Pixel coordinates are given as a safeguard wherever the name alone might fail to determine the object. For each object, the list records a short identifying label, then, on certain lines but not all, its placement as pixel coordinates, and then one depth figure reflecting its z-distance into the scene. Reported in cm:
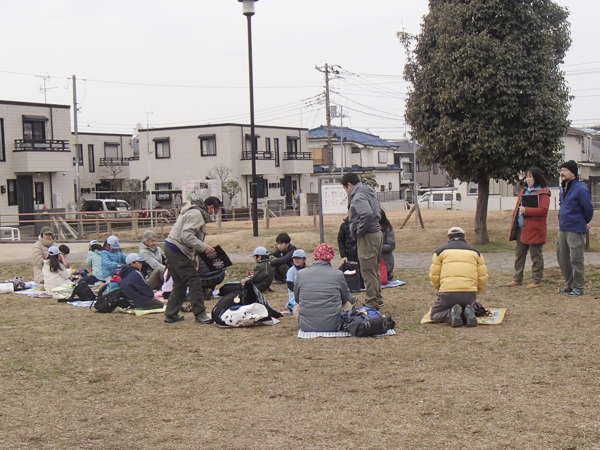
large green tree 1433
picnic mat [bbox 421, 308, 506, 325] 729
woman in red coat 936
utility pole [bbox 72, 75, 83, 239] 3459
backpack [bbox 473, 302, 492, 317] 752
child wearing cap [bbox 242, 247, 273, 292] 1030
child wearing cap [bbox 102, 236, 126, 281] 1104
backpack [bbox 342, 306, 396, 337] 679
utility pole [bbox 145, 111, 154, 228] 4544
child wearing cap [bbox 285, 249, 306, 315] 930
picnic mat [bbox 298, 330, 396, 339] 693
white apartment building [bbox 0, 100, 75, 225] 3206
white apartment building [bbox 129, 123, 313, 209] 4503
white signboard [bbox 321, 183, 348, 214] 1252
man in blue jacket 872
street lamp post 1556
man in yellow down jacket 710
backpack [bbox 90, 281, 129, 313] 899
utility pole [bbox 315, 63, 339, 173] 4375
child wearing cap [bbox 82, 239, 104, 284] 1111
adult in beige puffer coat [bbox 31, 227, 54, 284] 1141
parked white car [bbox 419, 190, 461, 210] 3988
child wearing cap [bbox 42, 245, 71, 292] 1089
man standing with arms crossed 782
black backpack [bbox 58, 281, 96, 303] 1012
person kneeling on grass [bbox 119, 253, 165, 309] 898
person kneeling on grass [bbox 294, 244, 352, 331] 704
